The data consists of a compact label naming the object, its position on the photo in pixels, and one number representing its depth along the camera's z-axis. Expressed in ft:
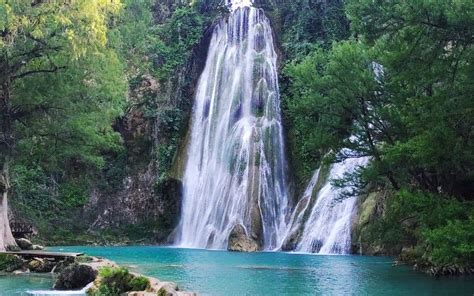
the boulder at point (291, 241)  86.33
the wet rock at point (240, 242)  89.13
